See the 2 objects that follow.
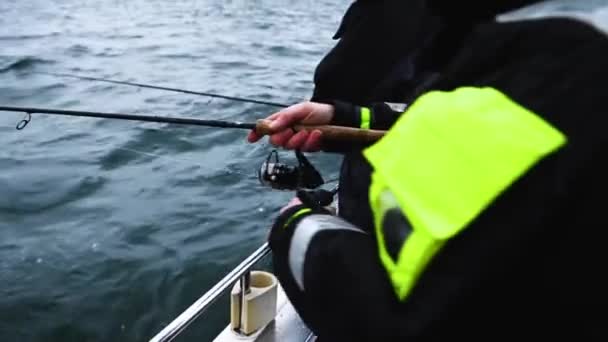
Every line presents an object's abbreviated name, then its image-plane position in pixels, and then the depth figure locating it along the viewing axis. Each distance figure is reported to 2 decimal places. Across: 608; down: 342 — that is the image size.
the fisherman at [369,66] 1.56
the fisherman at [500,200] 0.69
